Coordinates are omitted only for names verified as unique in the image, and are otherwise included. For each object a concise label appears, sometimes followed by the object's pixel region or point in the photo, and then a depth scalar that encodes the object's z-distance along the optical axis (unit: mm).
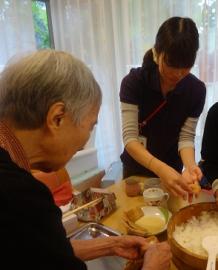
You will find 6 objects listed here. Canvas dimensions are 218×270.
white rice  949
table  1188
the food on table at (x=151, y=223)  1091
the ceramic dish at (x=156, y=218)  1083
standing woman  1443
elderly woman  563
